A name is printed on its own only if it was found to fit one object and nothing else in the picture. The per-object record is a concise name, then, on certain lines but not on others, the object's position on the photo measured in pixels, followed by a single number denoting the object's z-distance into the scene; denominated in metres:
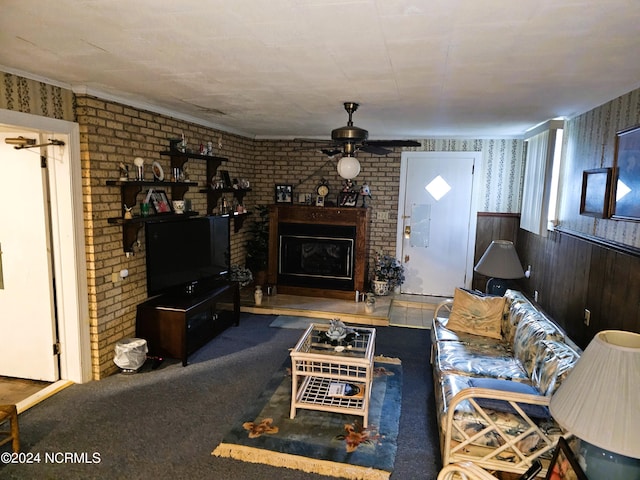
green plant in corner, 6.07
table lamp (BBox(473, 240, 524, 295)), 3.93
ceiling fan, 3.35
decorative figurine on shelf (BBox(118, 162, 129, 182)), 3.57
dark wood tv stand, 3.79
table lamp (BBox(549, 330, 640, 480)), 1.35
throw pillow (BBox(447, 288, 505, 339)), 3.74
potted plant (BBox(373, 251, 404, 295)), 5.84
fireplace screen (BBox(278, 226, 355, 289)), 5.84
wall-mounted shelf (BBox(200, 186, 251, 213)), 5.01
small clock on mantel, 6.12
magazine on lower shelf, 3.02
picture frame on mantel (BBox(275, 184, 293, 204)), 6.27
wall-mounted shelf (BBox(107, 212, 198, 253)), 3.60
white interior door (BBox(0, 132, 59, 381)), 3.27
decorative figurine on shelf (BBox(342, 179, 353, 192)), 6.05
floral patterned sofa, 2.25
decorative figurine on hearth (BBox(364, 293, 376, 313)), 5.26
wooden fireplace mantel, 5.71
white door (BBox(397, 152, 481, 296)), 5.83
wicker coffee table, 2.91
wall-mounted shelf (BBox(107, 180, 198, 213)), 3.47
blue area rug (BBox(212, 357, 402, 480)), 2.49
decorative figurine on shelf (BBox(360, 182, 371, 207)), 6.00
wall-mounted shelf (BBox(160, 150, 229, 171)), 4.19
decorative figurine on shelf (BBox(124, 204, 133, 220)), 3.57
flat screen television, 3.89
